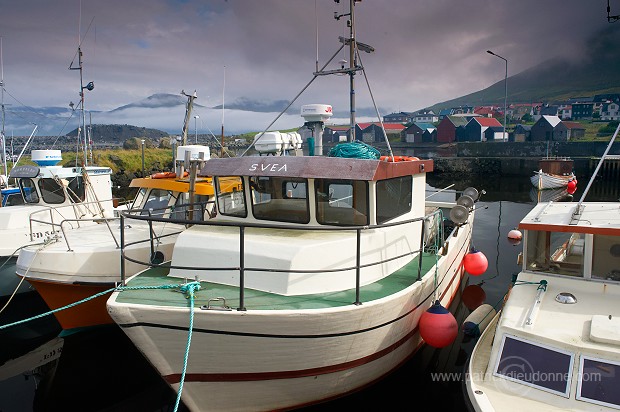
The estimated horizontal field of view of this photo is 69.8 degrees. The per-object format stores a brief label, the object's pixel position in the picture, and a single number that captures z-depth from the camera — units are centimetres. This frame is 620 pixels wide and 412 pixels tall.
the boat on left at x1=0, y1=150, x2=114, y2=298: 1077
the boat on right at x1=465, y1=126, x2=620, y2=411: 423
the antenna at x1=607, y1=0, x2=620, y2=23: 970
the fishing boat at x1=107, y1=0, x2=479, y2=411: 487
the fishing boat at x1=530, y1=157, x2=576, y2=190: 3341
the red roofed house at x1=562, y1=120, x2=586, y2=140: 7412
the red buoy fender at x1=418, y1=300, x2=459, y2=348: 615
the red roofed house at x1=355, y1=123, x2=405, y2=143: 8898
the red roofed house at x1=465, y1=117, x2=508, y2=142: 7569
